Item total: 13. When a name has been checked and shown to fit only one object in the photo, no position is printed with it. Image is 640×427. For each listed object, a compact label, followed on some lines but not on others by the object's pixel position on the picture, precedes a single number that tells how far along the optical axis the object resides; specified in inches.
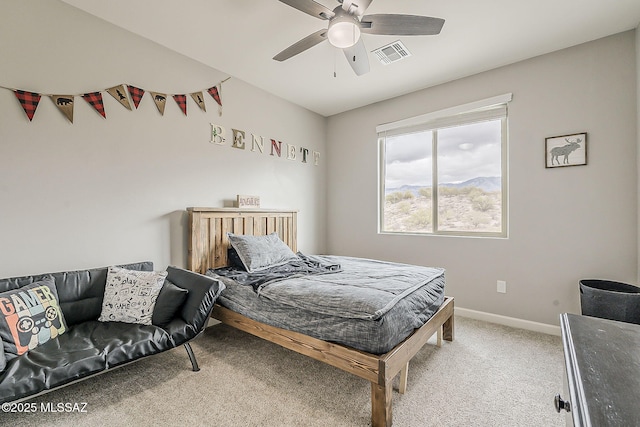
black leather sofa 56.1
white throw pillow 79.4
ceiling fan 69.1
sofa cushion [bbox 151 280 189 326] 79.2
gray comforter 66.6
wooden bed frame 60.5
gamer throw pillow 61.0
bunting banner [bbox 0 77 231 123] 77.5
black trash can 81.7
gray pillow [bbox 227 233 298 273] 108.2
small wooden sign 126.5
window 123.3
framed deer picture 102.9
